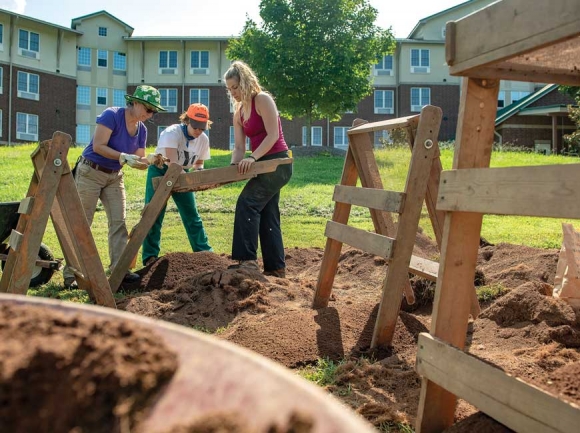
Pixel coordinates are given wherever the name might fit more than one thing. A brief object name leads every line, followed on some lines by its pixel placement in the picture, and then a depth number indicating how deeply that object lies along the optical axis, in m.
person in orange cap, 6.93
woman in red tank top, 5.90
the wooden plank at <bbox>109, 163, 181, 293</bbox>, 5.89
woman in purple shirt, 6.16
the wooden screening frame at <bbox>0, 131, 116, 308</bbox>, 4.66
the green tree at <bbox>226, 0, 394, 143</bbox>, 29.47
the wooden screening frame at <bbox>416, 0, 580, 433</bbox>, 2.10
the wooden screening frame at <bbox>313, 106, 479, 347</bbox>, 4.16
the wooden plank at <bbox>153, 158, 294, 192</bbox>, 5.84
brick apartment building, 43.03
